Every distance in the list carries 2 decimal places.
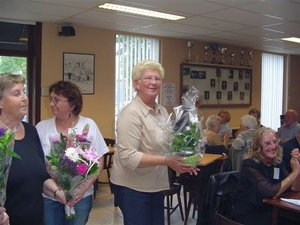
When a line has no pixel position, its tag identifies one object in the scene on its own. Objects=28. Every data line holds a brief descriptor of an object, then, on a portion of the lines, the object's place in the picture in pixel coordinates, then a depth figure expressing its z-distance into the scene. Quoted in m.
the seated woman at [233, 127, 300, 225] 2.69
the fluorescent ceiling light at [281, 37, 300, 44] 7.08
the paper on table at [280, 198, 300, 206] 2.56
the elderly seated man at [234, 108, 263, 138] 6.73
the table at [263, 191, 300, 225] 2.54
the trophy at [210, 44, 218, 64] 7.64
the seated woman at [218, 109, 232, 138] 6.02
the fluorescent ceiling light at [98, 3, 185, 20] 4.62
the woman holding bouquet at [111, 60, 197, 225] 2.11
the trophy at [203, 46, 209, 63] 7.62
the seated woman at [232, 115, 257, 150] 4.69
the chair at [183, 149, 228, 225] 4.14
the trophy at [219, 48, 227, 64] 7.84
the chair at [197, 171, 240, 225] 2.93
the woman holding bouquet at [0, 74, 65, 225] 1.79
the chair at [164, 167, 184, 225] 4.08
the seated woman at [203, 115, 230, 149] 4.75
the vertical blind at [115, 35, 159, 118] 6.48
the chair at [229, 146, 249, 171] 4.69
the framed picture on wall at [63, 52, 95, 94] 5.86
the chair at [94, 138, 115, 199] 5.59
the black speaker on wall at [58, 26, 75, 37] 5.54
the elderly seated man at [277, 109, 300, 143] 6.25
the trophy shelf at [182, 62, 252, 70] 7.41
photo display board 7.41
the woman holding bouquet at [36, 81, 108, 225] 2.18
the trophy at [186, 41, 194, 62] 7.24
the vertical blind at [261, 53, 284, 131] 9.05
